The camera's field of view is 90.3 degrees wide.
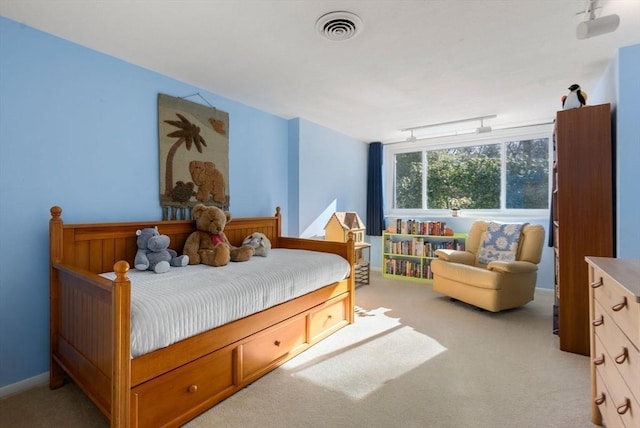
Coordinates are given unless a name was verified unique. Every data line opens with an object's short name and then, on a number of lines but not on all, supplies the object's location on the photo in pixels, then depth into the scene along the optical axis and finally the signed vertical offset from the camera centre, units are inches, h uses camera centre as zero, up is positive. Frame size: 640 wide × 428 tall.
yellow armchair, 122.0 -24.7
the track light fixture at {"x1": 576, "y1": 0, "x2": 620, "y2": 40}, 61.8 +37.3
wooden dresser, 41.5 -19.4
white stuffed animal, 113.7 -10.8
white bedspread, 56.7 -17.7
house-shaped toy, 158.7 -6.8
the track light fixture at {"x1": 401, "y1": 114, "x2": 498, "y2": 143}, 148.5 +45.0
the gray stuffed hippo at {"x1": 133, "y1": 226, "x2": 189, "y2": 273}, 85.5 -10.4
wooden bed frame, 53.6 -28.0
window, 166.4 +23.2
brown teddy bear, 96.7 -9.3
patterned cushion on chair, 137.2 -12.5
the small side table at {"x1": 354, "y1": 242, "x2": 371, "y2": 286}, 164.2 -26.8
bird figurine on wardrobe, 95.2 +34.9
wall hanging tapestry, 100.8 +19.4
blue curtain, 204.7 +14.6
